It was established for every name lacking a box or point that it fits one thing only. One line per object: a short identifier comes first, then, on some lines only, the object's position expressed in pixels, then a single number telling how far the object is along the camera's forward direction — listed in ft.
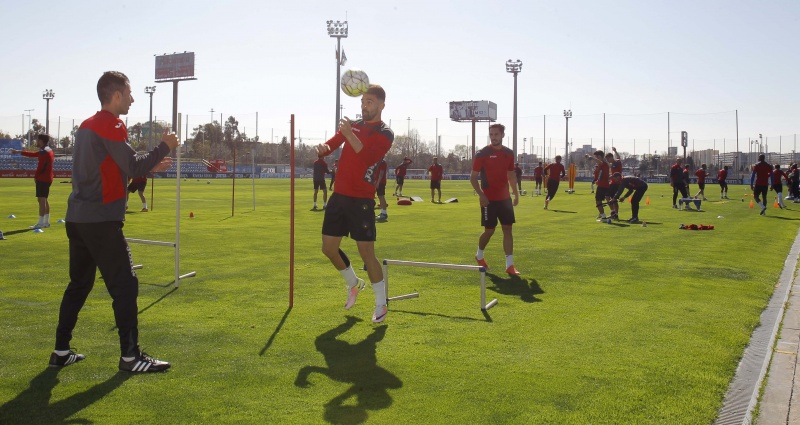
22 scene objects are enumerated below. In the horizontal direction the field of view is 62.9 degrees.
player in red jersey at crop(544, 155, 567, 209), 82.74
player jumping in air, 20.99
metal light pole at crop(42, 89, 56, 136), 314.96
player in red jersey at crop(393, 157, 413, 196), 102.70
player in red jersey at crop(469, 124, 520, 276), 31.58
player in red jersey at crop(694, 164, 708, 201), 100.22
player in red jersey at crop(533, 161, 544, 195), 128.77
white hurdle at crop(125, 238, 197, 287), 25.68
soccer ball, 21.39
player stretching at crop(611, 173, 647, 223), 64.08
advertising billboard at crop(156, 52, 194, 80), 264.72
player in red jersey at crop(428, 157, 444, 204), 101.45
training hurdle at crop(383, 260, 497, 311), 22.61
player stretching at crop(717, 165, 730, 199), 107.25
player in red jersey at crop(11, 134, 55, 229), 45.93
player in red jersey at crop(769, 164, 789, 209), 84.07
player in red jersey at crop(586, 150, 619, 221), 64.59
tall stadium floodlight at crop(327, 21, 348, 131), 203.10
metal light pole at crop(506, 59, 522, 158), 231.30
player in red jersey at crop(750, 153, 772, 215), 77.15
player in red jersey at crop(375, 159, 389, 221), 62.84
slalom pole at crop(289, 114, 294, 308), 22.18
